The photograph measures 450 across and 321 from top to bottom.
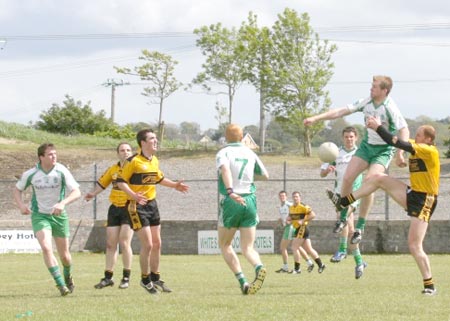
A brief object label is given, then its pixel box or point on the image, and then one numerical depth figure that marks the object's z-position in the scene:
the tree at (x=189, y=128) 176.20
